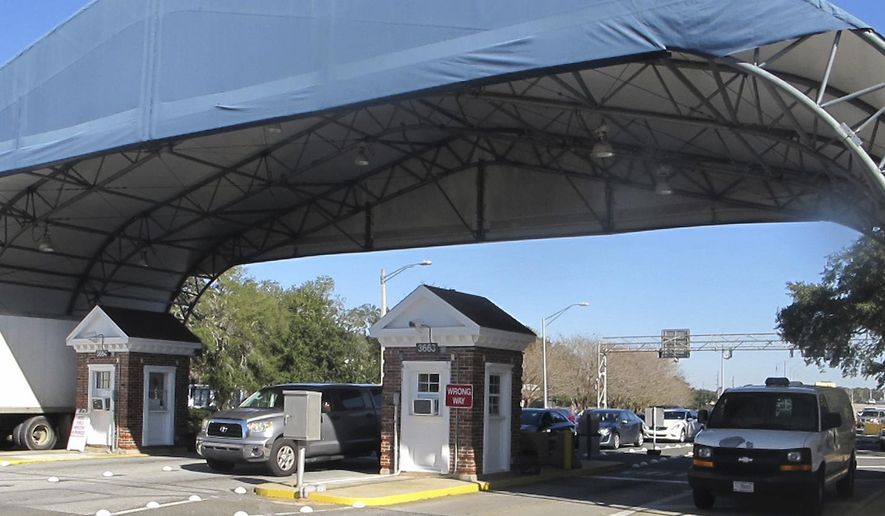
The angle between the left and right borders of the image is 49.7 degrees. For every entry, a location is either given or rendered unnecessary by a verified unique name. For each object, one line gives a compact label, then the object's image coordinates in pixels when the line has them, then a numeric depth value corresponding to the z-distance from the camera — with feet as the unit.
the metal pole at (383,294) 126.62
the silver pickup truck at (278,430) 64.13
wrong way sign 61.41
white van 47.06
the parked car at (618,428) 109.70
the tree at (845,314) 128.67
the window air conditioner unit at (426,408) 63.72
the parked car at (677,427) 131.34
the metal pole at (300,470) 52.95
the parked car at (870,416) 188.24
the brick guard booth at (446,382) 62.54
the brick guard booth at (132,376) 84.28
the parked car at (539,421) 89.15
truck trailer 86.53
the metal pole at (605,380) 225.15
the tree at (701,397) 390.95
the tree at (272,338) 158.92
